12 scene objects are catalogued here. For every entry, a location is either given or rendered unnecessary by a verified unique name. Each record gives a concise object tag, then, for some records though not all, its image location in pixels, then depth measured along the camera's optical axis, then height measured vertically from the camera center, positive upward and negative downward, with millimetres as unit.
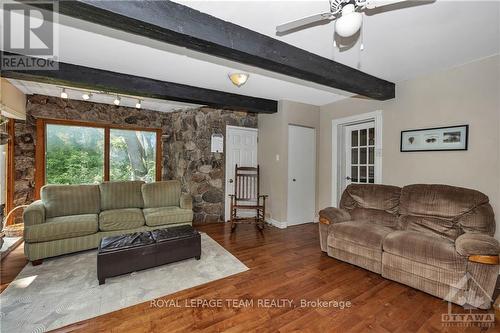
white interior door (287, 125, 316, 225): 4180 -164
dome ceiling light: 2675 +1127
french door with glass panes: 3629 +231
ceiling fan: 1329 +966
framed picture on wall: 2537 +363
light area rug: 1702 -1205
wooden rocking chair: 4383 -451
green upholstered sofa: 2582 -716
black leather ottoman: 2160 -936
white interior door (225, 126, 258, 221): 4441 +339
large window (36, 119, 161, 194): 3799 +239
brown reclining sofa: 1838 -754
